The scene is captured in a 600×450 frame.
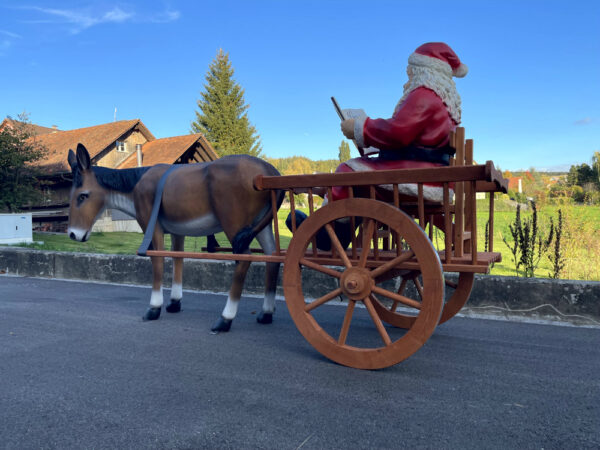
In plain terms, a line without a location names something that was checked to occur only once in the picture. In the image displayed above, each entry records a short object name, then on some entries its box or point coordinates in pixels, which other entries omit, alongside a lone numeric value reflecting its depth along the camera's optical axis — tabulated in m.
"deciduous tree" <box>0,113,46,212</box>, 15.27
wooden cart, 2.48
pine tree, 38.28
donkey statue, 3.48
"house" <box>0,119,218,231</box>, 20.80
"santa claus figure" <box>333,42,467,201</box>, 2.88
